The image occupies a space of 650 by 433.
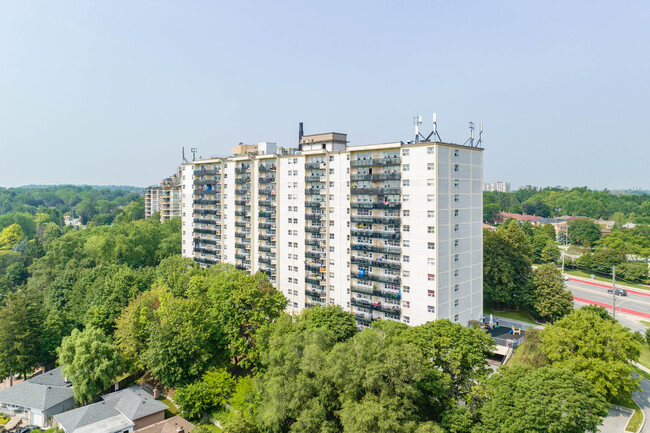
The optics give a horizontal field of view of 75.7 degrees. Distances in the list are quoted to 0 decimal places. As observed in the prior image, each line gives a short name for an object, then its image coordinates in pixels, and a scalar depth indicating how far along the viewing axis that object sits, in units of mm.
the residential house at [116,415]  43000
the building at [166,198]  139250
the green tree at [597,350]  39688
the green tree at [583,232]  133250
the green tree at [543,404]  31562
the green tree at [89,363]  48500
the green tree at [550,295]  62875
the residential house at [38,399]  47344
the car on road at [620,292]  86488
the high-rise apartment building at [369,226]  52219
